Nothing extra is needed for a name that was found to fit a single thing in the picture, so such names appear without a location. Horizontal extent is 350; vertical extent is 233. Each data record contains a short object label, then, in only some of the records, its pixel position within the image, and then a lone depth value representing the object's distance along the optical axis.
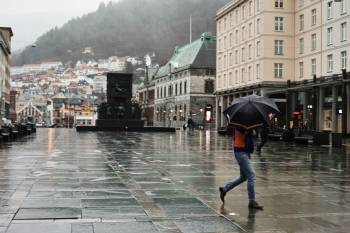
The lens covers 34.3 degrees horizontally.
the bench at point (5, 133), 33.67
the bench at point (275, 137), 42.67
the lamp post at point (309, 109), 64.94
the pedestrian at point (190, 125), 85.81
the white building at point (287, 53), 61.12
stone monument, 66.12
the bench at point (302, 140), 36.72
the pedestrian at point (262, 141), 24.83
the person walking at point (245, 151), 9.95
